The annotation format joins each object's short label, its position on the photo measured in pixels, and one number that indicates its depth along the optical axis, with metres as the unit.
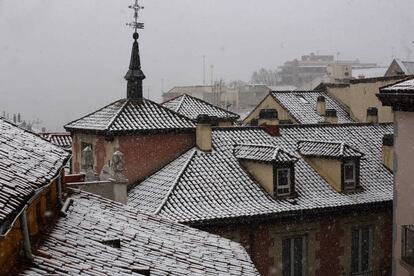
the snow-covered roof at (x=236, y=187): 16.70
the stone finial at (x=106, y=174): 15.59
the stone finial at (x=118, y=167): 13.24
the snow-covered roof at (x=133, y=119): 19.53
